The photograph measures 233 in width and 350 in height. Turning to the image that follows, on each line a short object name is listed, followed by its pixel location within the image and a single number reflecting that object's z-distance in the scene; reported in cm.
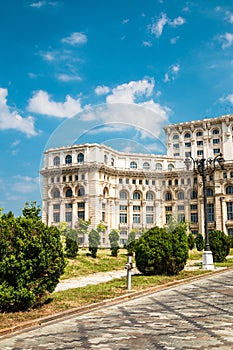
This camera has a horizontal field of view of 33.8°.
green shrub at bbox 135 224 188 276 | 1547
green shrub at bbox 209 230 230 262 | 2583
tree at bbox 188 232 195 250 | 4326
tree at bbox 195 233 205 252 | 4216
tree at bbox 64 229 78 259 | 2147
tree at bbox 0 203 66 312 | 798
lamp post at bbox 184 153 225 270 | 1951
